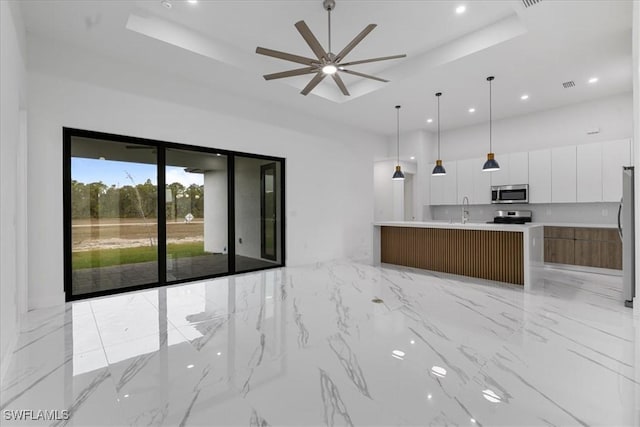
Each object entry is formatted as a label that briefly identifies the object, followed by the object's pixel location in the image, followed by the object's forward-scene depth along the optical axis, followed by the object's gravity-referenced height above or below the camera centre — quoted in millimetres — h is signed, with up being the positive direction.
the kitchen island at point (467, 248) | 4516 -666
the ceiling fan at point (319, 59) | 2785 +1559
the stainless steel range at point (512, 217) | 6164 -160
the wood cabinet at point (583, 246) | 5211 -684
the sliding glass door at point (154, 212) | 4031 -4
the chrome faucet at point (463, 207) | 5270 +40
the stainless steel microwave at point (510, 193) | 6203 +334
